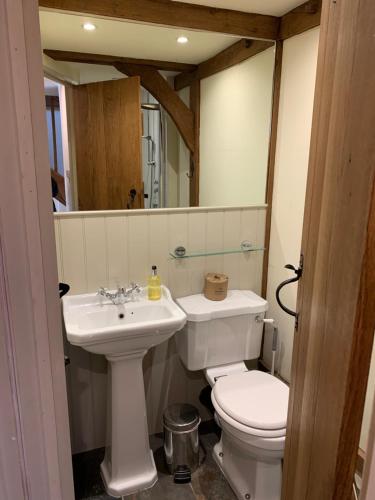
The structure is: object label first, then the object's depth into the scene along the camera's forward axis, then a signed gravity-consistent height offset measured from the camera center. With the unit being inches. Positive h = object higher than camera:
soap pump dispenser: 72.6 -24.1
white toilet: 60.9 -40.3
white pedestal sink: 66.7 -40.5
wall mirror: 69.5 +8.9
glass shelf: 78.3 -19.3
